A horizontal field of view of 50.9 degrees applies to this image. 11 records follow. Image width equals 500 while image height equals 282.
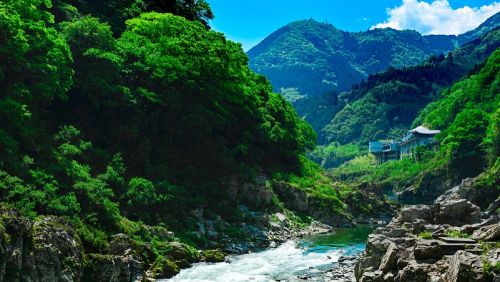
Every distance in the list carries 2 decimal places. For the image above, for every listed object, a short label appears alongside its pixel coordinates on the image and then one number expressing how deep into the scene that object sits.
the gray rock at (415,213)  44.54
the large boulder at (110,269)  34.34
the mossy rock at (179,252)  42.62
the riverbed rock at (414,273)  27.81
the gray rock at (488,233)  29.66
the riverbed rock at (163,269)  38.22
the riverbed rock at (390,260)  30.66
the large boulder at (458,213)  41.84
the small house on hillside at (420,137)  178.25
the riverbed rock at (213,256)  44.97
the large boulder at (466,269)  24.17
